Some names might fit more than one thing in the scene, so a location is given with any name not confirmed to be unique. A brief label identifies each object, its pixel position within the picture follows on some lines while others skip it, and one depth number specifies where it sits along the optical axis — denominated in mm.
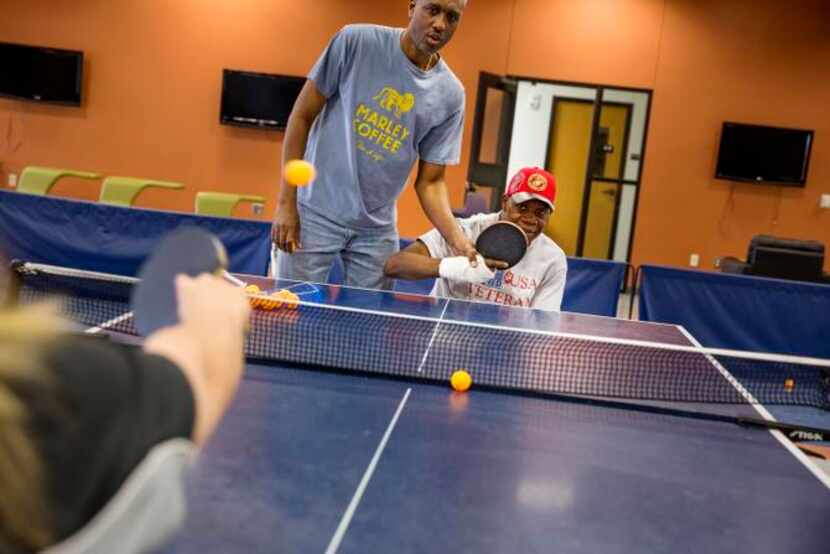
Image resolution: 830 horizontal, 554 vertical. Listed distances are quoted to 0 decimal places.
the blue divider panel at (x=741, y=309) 5113
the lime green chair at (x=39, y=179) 9203
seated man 3488
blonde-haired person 664
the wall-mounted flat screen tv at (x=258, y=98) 10109
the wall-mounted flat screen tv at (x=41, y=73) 10273
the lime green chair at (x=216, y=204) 9102
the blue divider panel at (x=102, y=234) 5309
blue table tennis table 1411
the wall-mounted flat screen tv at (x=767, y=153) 10156
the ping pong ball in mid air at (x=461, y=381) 2346
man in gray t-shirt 3268
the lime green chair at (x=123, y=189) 9180
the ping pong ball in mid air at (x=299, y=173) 2961
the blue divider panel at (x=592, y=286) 5191
